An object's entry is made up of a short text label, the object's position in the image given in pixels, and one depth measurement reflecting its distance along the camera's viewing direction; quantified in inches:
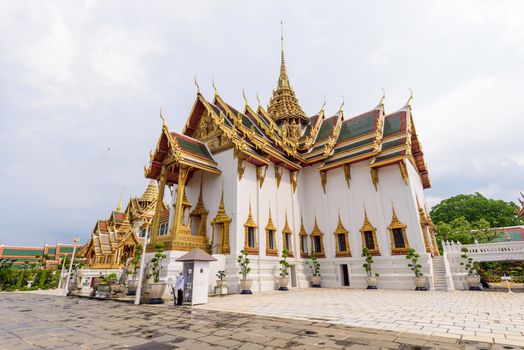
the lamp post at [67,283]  529.6
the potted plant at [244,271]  464.6
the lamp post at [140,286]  343.0
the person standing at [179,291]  331.0
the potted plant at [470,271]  499.2
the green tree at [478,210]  1211.2
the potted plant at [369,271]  536.2
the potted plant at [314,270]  607.5
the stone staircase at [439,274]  492.4
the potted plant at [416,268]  488.7
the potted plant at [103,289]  442.0
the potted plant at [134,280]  447.2
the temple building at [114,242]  908.6
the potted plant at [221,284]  458.4
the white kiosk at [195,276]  329.7
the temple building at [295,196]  529.7
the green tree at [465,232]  918.4
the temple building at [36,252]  1607.0
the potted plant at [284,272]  526.6
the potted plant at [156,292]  343.6
